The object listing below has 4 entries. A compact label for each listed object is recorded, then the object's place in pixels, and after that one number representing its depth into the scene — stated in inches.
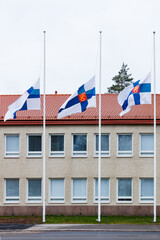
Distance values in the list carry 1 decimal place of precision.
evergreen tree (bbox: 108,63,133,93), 3900.1
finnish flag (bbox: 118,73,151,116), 1226.0
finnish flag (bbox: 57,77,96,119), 1223.5
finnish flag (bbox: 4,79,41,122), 1232.2
